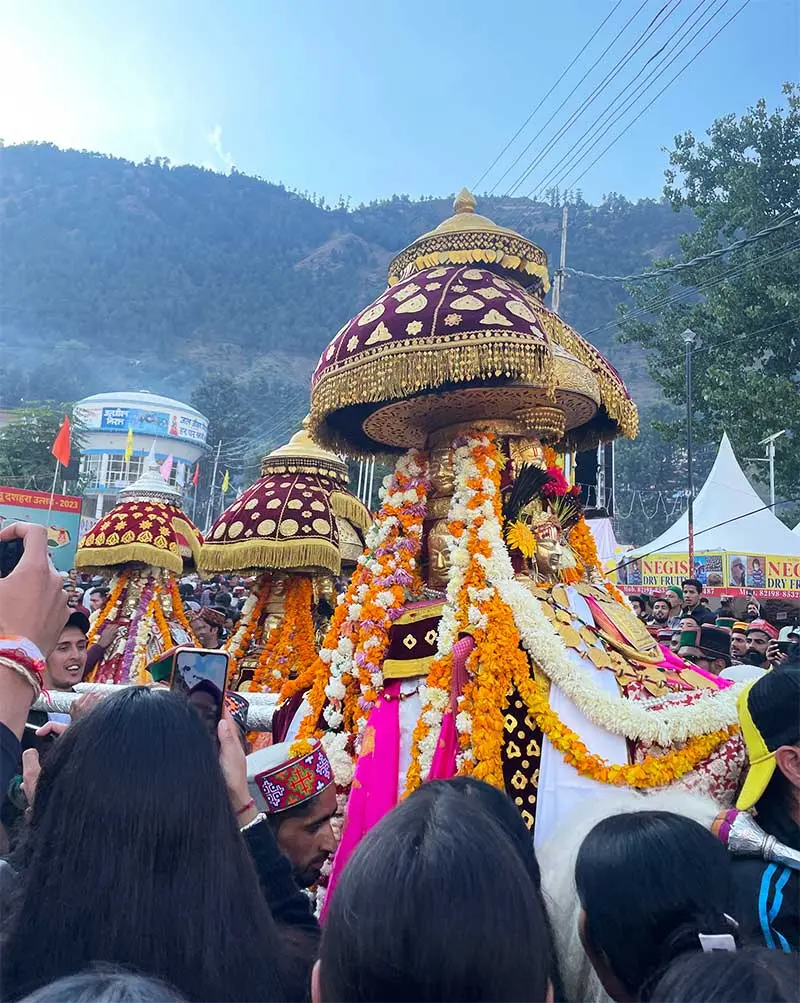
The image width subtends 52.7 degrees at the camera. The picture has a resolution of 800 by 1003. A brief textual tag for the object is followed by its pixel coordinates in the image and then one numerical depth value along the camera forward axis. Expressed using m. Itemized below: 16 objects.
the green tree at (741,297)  14.16
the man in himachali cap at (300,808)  2.43
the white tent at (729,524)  12.95
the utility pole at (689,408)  13.27
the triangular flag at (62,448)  16.47
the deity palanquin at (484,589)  3.33
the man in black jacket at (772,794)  1.63
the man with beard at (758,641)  6.13
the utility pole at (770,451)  13.76
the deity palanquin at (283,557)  6.64
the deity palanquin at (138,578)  7.25
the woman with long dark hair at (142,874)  1.25
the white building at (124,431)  52.66
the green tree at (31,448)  30.12
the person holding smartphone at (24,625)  1.66
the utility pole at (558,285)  14.45
